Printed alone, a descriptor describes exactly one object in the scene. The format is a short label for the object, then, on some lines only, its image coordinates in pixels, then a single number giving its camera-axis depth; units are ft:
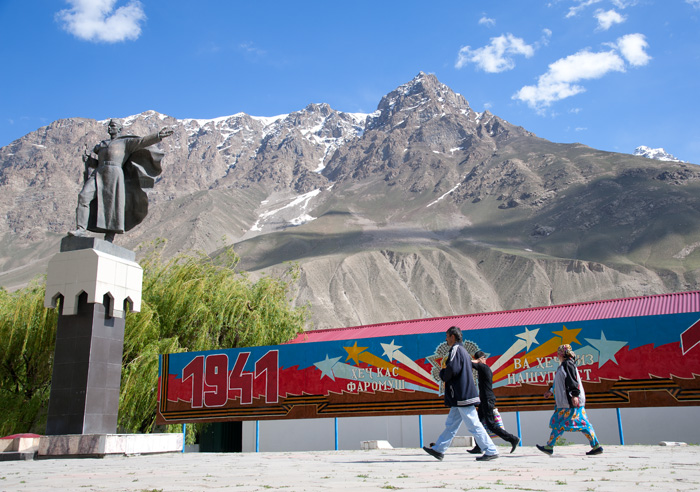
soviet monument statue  49.06
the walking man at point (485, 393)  32.01
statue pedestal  43.29
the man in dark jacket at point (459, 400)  26.50
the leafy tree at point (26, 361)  60.90
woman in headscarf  29.94
